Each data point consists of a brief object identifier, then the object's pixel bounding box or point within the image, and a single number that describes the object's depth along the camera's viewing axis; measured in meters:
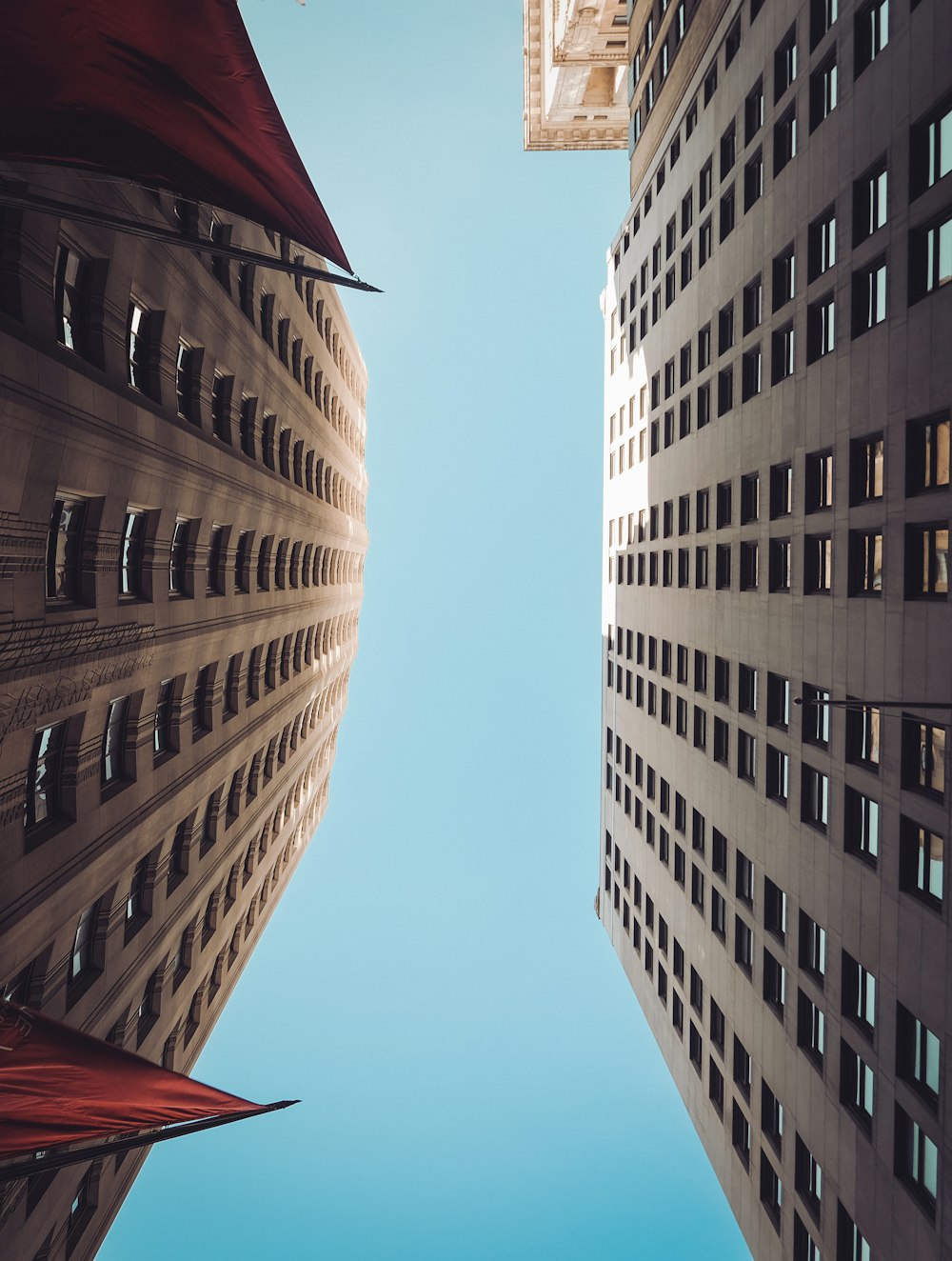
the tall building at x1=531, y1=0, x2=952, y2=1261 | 17.50
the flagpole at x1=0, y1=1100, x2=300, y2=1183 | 10.91
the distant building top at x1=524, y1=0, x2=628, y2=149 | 56.09
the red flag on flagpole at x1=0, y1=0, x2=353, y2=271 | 9.93
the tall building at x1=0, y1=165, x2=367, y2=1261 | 16.55
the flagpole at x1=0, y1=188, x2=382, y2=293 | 10.53
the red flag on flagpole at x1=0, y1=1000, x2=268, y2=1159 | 10.47
